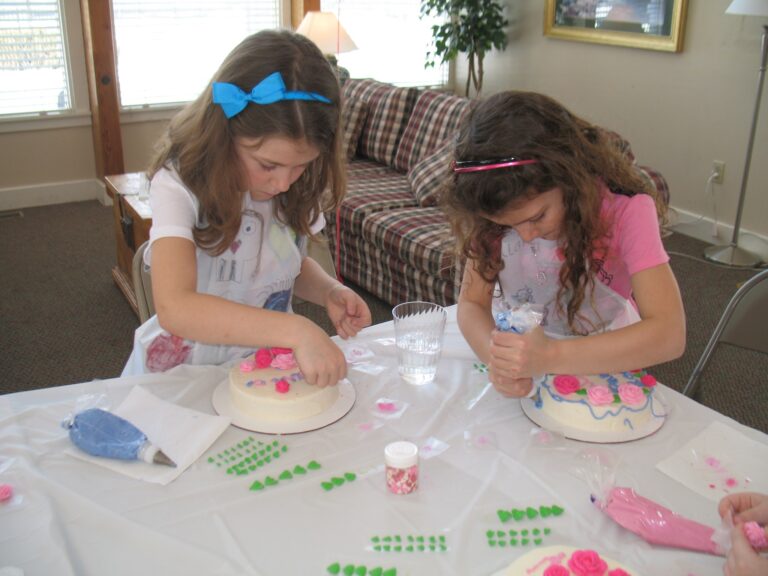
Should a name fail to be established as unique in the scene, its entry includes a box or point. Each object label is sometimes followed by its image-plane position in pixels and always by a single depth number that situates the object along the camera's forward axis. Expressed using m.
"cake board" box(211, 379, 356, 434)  1.16
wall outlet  4.07
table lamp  4.49
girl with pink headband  1.20
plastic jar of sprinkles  1.00
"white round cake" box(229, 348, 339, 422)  1.18
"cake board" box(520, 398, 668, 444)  1.14
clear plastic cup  1.33
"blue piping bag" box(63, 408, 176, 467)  1.07
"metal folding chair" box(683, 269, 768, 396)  1.64
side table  3.05
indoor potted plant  5.12
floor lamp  3.40
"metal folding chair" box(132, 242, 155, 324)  1.61
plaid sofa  3.04
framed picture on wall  4.12
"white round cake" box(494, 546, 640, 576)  0.84
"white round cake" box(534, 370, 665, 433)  1.16
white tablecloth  0.90
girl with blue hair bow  1.19
